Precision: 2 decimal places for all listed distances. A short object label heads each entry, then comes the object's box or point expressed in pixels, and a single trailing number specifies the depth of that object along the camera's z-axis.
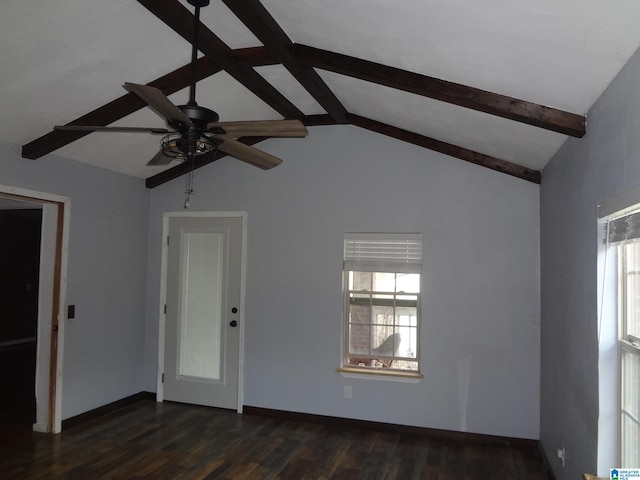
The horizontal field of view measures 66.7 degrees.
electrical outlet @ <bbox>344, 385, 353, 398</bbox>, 4.67
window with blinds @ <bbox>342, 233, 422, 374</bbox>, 4.58
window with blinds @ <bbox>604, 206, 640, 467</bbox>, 2.04
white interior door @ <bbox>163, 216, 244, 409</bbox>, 5.08
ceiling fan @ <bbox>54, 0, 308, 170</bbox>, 2.29
